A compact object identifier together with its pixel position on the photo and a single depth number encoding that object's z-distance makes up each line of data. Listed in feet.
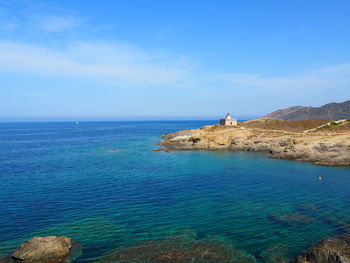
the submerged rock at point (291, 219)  81.35
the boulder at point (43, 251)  61.16
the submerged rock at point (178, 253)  61.31
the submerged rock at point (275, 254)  61.26
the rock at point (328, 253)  54.60
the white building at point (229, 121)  349.00
